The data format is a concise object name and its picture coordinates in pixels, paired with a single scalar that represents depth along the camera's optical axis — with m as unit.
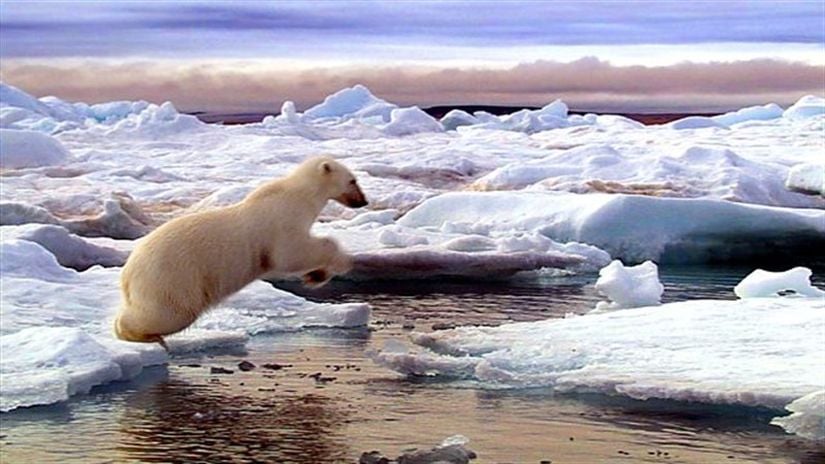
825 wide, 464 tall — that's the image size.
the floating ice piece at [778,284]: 12.34
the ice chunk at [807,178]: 25.27
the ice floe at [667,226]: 18.27
